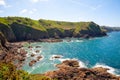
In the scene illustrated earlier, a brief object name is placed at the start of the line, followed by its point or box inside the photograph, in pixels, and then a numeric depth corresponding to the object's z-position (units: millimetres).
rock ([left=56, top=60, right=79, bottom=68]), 43444
